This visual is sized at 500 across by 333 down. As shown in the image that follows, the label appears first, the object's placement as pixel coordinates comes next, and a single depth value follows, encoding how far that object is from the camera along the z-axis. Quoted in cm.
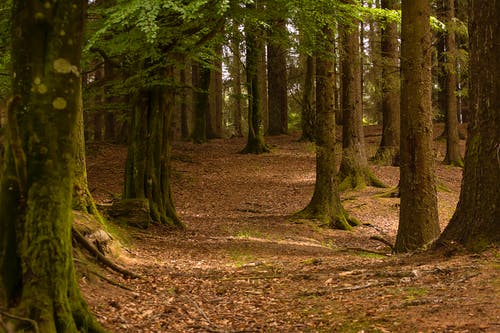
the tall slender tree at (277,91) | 2905
